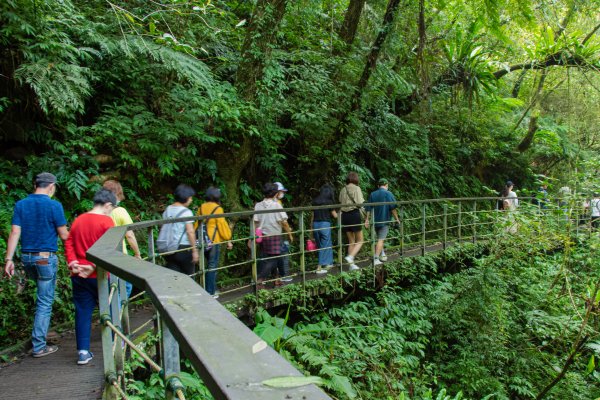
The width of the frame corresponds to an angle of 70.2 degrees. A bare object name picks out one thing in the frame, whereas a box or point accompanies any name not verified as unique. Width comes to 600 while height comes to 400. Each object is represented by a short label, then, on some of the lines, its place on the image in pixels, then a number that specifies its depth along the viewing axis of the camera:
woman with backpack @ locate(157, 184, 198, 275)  4.82
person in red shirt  3.68
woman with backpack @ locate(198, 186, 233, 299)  5.54
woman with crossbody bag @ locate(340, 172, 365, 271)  7.35
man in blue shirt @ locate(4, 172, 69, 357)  4.04
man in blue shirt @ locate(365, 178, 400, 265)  7.84
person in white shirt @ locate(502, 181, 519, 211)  10.86
